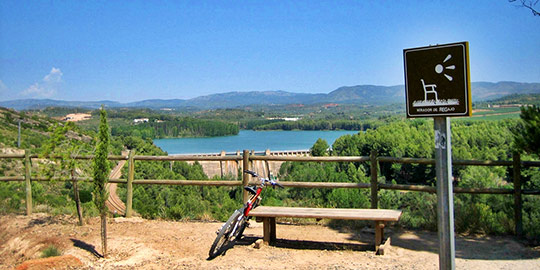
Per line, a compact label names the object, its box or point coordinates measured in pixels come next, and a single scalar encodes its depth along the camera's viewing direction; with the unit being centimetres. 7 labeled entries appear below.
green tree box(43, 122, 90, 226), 707
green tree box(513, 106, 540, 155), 465
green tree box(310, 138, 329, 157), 5659
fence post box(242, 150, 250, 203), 703
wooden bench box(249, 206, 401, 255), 530
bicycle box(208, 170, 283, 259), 528
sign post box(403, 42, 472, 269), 280
